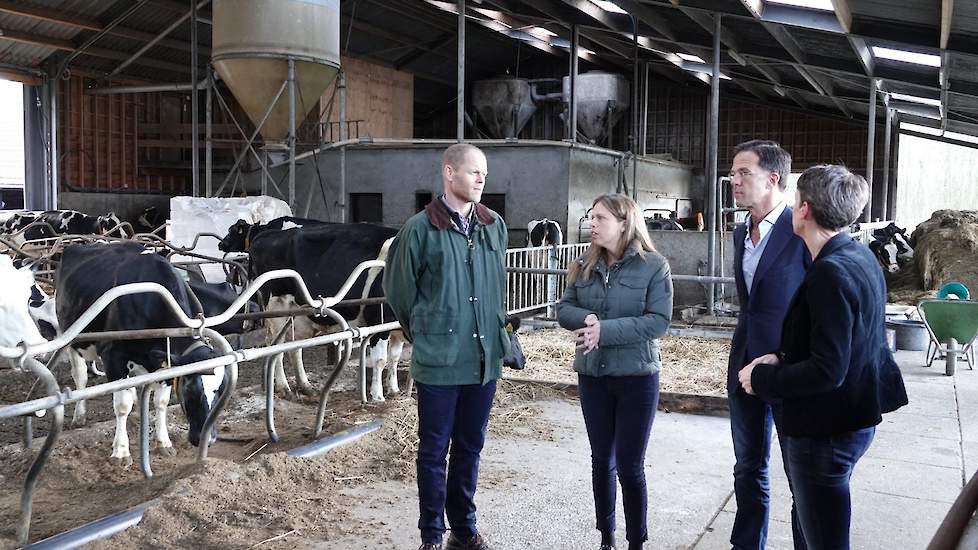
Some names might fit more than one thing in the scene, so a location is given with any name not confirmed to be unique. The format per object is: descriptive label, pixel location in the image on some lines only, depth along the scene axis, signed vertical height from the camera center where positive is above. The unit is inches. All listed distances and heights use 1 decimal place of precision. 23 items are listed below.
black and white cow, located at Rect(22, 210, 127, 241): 703.7 +6.4
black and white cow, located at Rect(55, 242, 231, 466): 204.1 -24.4
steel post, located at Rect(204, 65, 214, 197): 725.5 +76.7
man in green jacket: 142.0 -16.5
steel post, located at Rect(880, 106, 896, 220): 835.4 +80.2
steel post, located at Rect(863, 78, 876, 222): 633.6 +90.8
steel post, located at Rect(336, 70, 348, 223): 761.4 +51.9
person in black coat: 102.5 -15.7
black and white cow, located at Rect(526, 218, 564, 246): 690.8 +3.1
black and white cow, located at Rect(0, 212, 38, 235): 669.5 +6.3
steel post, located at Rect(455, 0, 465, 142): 673.0 +128.2
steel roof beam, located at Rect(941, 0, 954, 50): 343.0 +95.8
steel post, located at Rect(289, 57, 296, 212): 596.7 +77.3
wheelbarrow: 320.8 -32.3
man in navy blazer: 131.3 -9.6
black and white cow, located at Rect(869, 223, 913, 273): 645.9 -5.7
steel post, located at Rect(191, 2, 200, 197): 832.3 +116.8
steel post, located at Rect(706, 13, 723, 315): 518.9 +58.6
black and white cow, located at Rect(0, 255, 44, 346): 222.8 -23.5
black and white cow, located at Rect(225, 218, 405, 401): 296.0 -11.8
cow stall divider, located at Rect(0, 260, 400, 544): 140.1 -25.2
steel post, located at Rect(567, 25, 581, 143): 773.9 +140.6
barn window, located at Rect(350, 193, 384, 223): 821.2 +26.3
